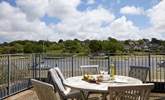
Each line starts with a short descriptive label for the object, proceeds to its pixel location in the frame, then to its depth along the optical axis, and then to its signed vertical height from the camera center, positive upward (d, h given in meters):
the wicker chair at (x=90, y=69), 3.00 -0.57
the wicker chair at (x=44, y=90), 1.36 -0.49
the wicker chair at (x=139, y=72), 2.35 -0.49
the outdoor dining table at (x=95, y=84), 1.80 -0.57
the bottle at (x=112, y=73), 2.16 -0.47
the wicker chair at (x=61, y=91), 2.15 -0.76
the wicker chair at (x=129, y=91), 1.39 -0.51
